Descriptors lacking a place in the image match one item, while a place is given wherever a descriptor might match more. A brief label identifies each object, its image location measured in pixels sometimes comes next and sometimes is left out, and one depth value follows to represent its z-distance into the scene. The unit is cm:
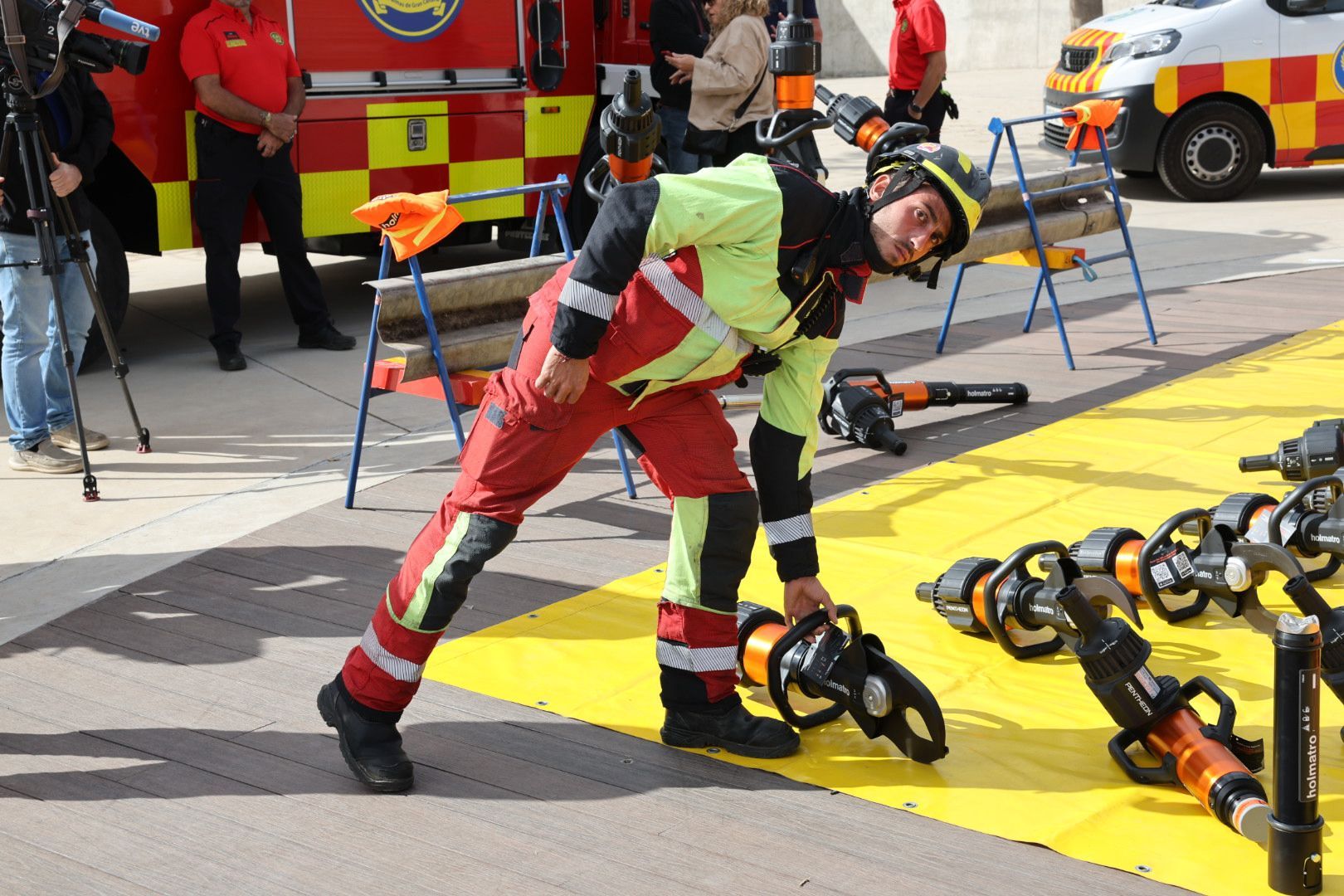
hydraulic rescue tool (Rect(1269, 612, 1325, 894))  272
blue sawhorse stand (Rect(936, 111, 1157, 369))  739
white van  1184
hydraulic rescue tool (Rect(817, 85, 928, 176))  654
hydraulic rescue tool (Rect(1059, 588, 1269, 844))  321
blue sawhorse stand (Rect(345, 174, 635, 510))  529
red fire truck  743
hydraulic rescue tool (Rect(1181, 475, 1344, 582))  440
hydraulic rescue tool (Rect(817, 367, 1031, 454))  618
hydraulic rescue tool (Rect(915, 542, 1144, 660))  371
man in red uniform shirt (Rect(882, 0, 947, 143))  953
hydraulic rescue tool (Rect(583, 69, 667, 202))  498
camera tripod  538
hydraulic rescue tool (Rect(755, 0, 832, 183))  693
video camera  524
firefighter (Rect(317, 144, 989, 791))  318
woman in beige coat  851
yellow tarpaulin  326
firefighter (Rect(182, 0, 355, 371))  720
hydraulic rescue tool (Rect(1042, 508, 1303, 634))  407
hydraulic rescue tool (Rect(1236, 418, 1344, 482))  548
